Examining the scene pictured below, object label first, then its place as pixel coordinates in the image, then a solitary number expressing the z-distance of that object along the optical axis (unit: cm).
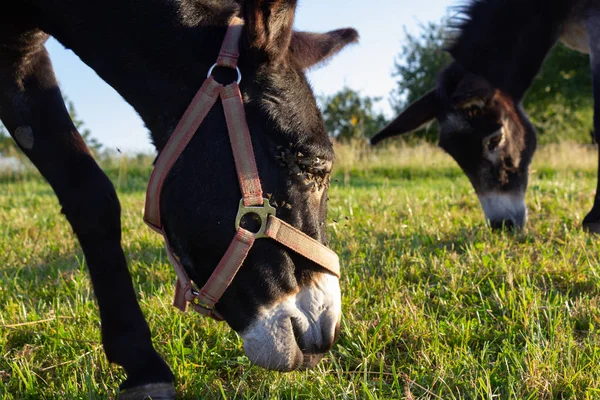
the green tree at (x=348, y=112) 2611
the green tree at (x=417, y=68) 2453
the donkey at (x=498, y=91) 426
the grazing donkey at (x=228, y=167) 159
